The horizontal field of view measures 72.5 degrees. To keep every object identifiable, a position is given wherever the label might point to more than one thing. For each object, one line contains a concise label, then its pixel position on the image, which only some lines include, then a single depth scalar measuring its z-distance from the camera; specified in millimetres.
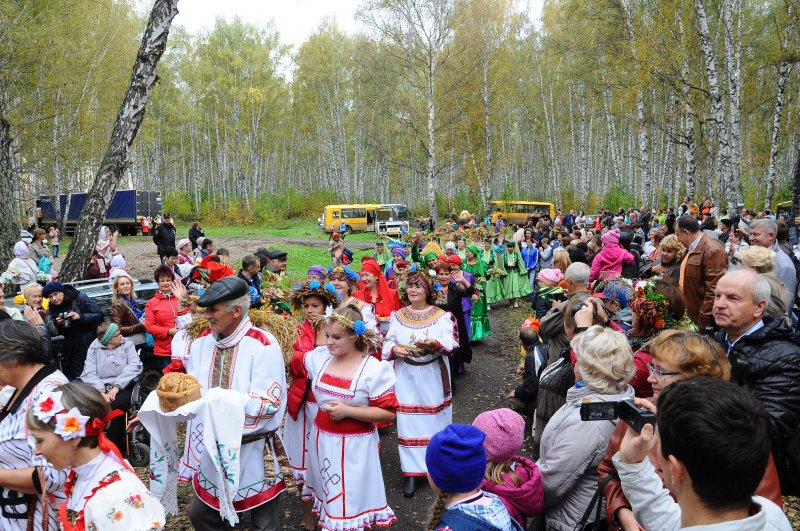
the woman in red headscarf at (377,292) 6910
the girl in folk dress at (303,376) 4199
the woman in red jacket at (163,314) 5855
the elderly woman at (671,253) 6363
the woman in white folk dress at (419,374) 5078
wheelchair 5297
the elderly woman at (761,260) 4195
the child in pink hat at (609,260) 7930
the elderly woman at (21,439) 2688
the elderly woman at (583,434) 2707
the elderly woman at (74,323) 5547
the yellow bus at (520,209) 34188
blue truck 31797
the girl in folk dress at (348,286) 5141
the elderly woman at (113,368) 5074
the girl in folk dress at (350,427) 3584
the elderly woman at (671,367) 2350
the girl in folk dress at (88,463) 2109
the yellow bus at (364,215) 34094
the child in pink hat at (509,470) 2484
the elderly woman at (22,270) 9434
